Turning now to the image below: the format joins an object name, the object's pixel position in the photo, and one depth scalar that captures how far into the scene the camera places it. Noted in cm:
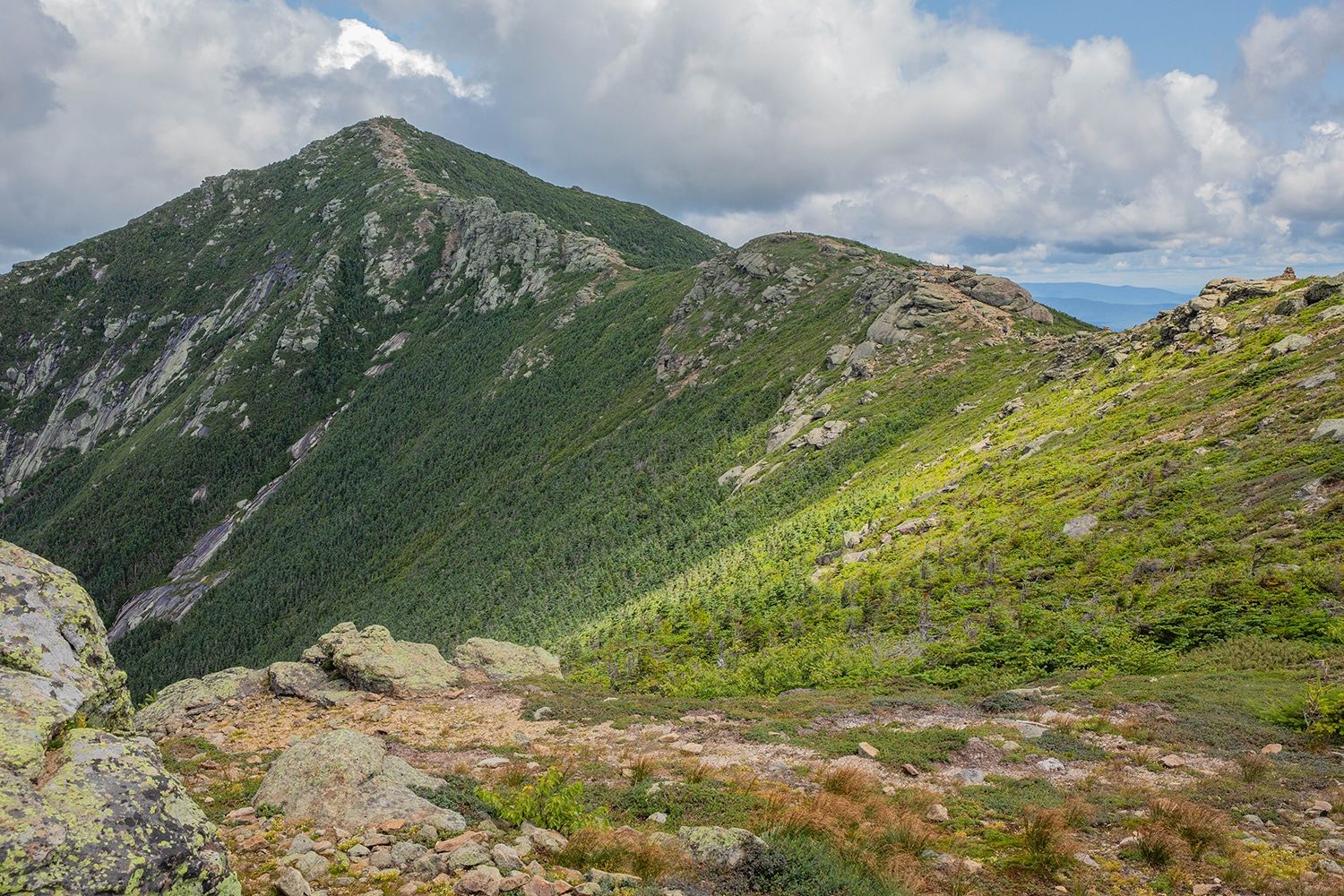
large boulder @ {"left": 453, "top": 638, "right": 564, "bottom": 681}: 2489
